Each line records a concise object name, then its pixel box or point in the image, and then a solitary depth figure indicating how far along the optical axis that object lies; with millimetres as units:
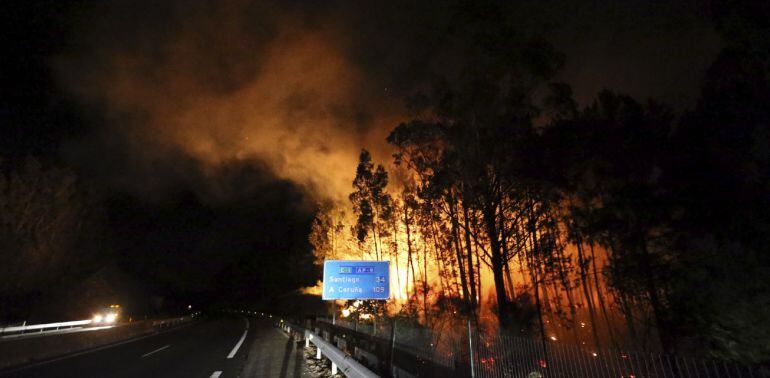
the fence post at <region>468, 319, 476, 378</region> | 8288
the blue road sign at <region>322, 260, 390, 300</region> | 17766
